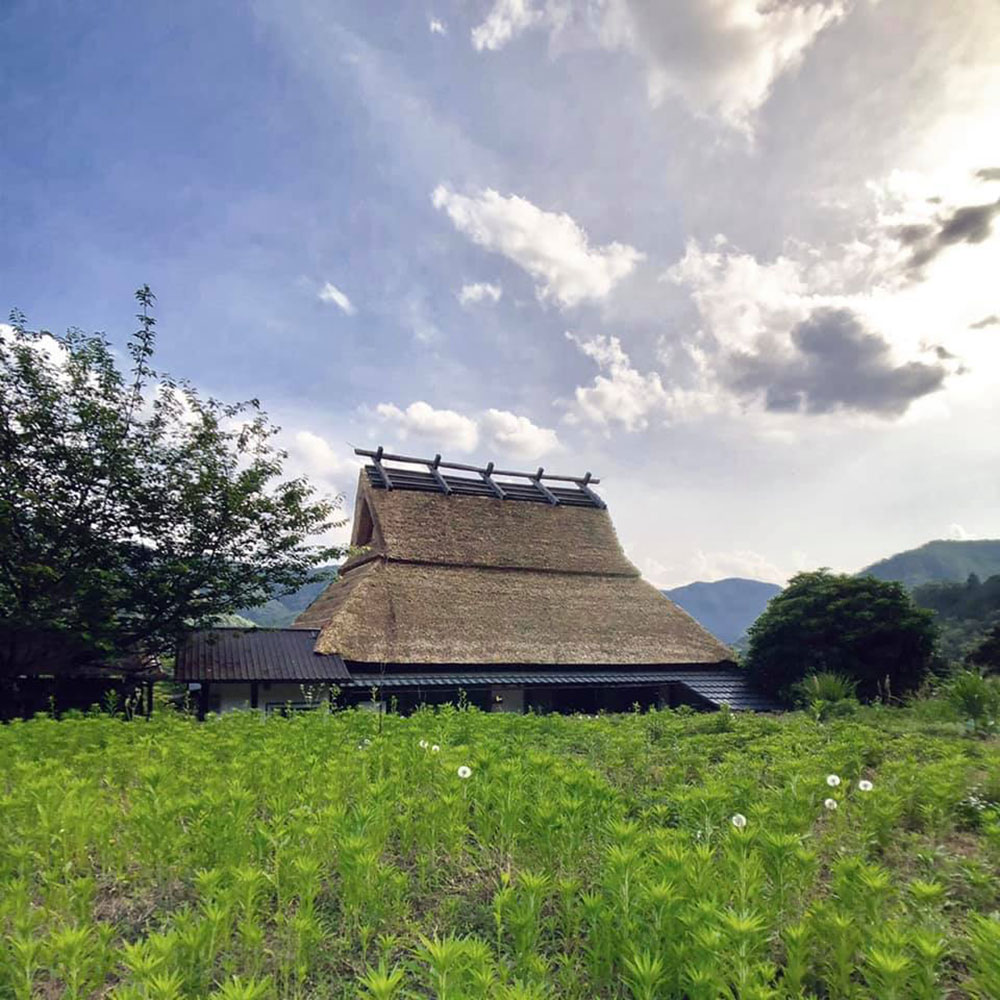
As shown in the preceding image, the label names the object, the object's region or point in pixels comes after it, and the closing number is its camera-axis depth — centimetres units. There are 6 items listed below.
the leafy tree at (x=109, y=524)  1321
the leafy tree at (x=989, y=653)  2131
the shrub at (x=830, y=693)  1362
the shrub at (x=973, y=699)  1122
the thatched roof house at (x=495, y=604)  1852
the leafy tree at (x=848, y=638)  2038
